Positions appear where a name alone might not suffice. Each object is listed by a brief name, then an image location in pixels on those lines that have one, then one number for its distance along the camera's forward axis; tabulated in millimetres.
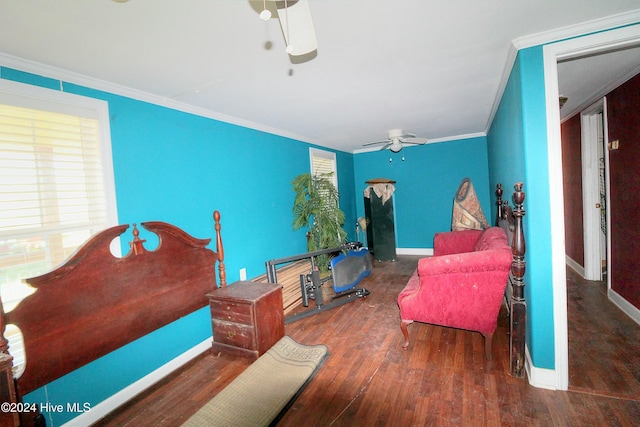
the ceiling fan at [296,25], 1088
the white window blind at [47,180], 1618
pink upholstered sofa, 2049
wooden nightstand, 2373
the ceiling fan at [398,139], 4223
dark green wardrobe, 5496
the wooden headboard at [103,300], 1544
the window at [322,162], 4809
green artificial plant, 3900
